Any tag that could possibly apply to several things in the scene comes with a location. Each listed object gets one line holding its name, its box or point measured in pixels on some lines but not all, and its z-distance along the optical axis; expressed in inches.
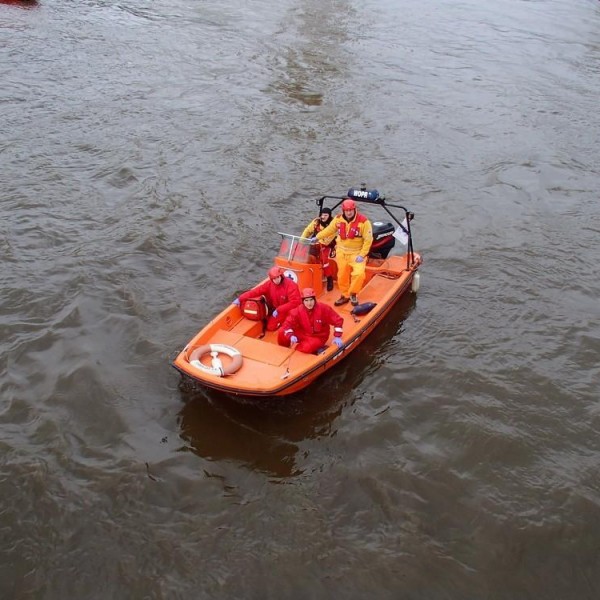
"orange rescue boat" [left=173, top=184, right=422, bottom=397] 323.3
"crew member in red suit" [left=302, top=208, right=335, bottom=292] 422.9
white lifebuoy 323.3
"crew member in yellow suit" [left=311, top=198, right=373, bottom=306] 403.9
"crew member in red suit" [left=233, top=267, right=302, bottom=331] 371.6
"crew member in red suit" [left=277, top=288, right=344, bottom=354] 350.5
